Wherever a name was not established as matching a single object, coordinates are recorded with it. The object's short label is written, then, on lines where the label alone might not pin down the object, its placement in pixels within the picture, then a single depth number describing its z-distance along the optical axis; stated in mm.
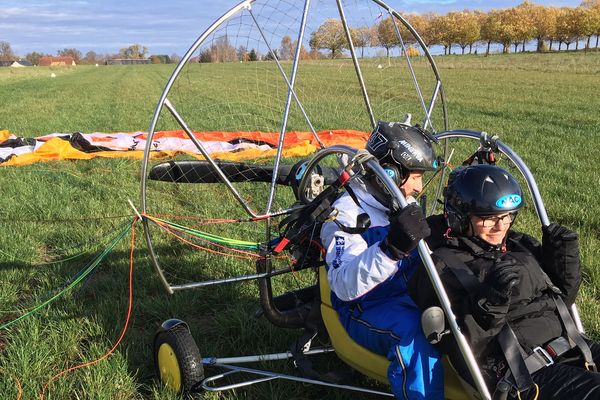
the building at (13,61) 169875
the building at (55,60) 152000
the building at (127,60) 180012
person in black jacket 2424
